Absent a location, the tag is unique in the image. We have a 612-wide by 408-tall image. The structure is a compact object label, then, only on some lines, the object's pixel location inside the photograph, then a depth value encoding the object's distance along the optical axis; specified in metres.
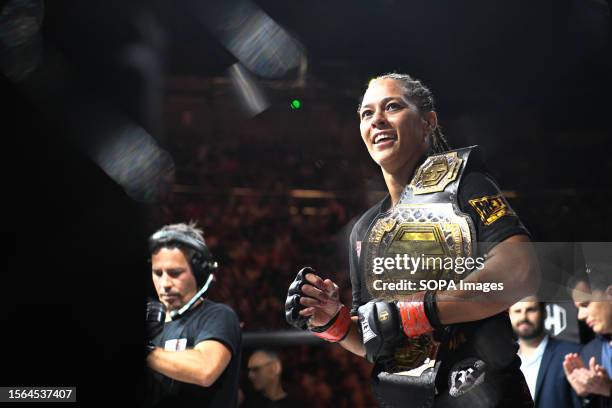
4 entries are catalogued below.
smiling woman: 1.76
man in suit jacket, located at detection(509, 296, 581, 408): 2.42
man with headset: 2.35
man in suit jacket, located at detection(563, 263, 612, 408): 2.44
